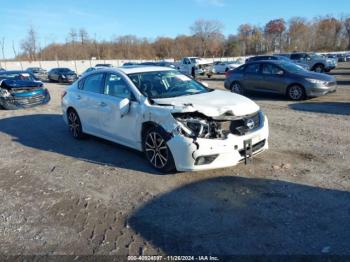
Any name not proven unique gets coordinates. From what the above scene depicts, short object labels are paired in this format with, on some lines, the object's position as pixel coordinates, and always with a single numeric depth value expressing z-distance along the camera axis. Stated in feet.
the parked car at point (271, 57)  85.35
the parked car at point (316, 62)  88.63
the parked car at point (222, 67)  111.70
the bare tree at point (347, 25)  336.08
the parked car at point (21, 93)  40.81
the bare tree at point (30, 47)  265.95
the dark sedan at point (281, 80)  39.09
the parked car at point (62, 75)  104.85
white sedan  15.33
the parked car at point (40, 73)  137.45
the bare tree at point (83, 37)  300.20
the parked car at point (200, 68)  97.86
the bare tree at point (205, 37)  346.11
